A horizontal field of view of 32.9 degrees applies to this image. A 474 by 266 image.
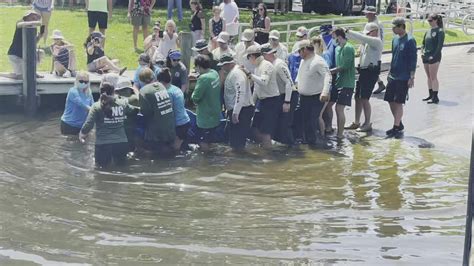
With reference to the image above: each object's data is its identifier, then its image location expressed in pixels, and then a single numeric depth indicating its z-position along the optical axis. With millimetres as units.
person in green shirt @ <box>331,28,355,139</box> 13180
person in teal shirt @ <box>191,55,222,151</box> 11984
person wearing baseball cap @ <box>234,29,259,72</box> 13445
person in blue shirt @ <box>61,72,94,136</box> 12594
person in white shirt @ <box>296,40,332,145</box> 12648
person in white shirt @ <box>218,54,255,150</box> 12094
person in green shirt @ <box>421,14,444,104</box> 15625
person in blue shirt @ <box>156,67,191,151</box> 11781
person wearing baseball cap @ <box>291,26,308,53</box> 14125
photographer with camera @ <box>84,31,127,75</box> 15461
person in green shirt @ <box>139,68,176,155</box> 11492
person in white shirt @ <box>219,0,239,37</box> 19047
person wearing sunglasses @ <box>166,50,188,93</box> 13164
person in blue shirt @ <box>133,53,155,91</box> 13252
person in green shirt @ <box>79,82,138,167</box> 10859
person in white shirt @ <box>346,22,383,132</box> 13625
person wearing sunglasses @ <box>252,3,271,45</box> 17672
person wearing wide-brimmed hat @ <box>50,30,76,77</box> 15141
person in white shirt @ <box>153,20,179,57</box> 15789
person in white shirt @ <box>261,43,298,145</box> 12469
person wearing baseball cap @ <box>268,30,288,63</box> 13711
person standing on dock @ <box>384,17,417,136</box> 13336
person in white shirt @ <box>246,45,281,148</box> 12297
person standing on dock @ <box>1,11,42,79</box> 14719
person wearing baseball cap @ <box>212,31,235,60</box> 13627
